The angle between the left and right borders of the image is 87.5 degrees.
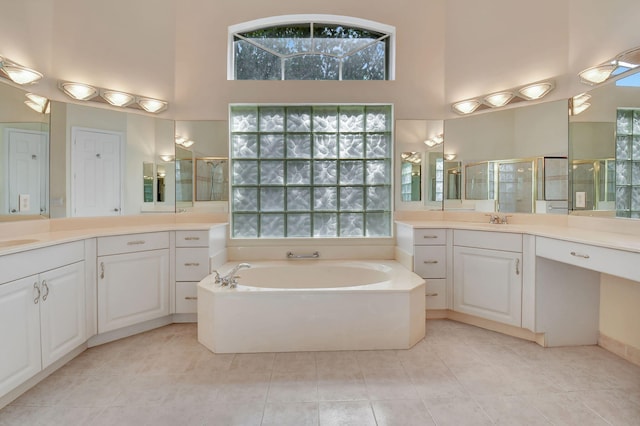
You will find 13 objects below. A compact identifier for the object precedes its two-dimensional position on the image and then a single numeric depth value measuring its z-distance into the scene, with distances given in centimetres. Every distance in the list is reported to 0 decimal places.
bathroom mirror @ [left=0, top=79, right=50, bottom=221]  223
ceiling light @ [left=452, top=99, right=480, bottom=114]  315
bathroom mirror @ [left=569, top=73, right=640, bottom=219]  219
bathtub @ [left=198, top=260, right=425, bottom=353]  222
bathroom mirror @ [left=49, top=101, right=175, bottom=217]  263
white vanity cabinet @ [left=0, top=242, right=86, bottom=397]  164
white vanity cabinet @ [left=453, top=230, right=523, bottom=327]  244
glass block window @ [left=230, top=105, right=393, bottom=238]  326
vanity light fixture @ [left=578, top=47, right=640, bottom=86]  217
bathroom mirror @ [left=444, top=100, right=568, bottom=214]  276
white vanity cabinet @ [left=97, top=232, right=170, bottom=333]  236
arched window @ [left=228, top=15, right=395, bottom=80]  336
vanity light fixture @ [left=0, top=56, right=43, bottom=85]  225
